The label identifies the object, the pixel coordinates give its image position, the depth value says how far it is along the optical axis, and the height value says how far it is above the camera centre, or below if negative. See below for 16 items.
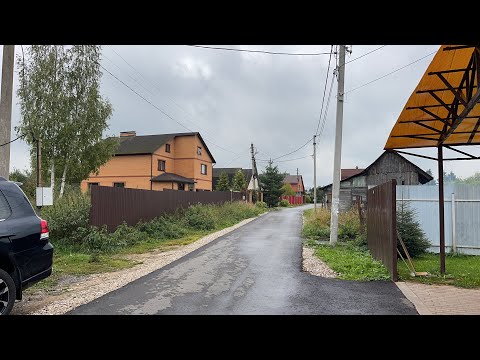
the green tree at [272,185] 52.31 +1.38
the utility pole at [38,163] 11.16 +0.88
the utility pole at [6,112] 8.12 +1.74
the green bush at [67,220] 11.30 -0.85
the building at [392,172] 31.83 +2.12
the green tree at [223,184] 50.00 +1.37
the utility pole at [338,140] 13.11 +1.97
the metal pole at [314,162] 38.70 +3.50
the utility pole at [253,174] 48.76 +2.90
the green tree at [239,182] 49.71 +1.70
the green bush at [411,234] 10.10 -1.02
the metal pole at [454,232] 10.67 -1.00
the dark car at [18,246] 4.83 -0.76
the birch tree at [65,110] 20.55 +4.67
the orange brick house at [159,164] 36.84 +3.10
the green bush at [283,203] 57.56 -1.24
